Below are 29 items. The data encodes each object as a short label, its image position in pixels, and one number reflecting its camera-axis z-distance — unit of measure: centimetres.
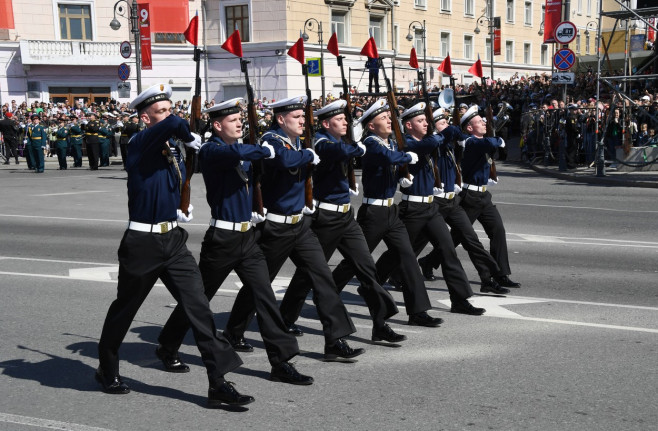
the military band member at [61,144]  2888
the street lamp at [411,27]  4671
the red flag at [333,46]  848
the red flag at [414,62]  1048
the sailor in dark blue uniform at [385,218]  742
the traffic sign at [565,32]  2234
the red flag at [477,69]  1072
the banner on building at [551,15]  2818
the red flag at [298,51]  774
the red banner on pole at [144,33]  3025
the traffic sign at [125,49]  2946
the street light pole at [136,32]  2736
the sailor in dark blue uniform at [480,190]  916
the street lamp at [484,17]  5462
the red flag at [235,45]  699
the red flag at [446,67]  993
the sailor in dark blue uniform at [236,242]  604
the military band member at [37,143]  2751
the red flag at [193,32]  743
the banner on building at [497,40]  5098
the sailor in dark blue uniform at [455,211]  863
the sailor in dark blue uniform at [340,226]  698
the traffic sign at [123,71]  2828
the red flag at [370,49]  875
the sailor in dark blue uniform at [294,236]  652
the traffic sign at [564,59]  2298
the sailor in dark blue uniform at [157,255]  562
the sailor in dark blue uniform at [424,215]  796
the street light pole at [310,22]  4171
